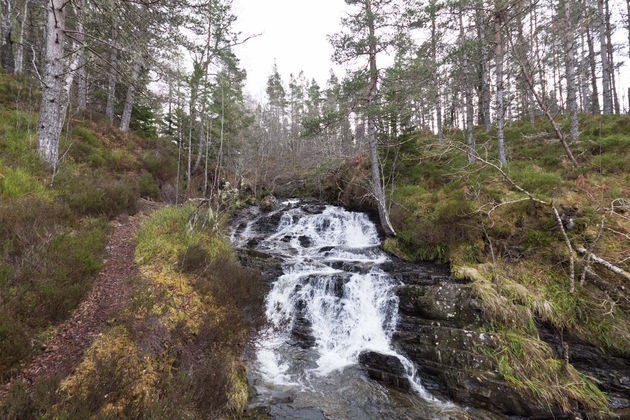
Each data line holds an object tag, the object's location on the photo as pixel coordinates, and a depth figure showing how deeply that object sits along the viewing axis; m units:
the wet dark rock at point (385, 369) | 5.18
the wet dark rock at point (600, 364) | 4.60
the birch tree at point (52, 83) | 6.51
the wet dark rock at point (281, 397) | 4.63
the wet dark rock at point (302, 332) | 6.45
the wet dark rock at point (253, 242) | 11.55
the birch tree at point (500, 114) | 10.12
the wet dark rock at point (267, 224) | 14.30
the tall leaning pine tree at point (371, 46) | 11.28
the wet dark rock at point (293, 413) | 4.30
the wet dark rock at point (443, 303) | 5.86
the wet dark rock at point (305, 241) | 12.26
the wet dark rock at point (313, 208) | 15.71
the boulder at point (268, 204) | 17.74
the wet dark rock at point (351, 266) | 8.45
